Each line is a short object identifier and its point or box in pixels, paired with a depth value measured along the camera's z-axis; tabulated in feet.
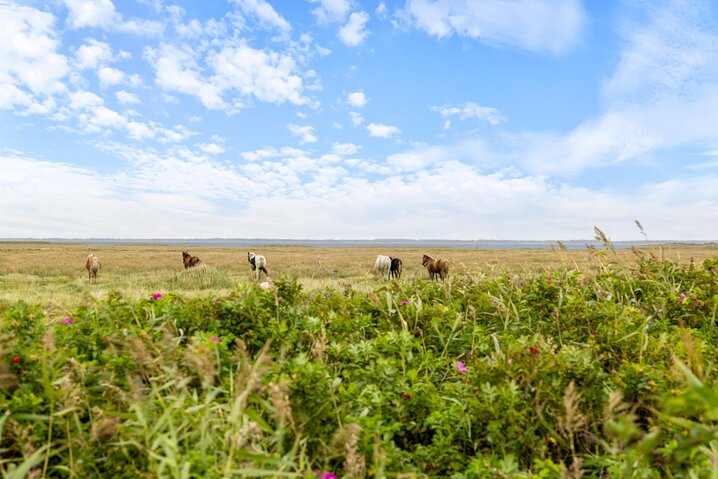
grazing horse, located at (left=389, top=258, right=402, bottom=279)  79.08
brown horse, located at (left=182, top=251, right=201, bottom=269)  83.56
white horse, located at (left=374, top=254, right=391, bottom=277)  79.46
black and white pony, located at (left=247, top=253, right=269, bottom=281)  83.45
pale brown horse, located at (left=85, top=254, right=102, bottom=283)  73.42
